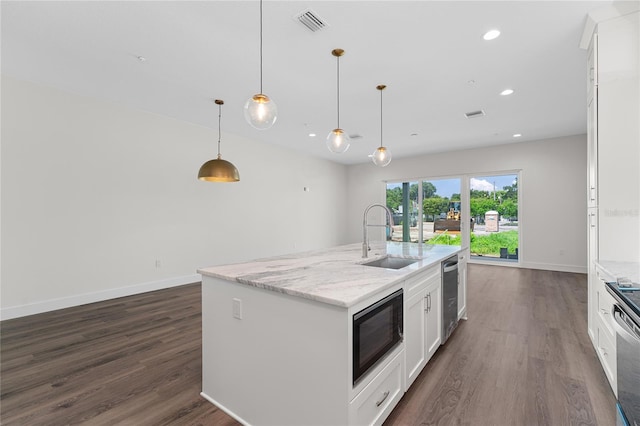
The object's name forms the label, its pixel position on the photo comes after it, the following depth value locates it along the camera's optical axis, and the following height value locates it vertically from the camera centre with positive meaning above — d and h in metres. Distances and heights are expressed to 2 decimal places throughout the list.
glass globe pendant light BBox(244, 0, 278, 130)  2.09 +0.78
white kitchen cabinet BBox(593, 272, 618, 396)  1.93 -0.86
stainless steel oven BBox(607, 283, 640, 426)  1.14 -0.60
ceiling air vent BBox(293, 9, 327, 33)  2.22 +1.58
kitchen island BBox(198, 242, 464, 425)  1.33 -0.70
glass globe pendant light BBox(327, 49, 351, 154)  3.00 +0.80
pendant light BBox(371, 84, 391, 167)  3.55 +0.76
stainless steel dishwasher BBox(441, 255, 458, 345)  2.54 -0.76
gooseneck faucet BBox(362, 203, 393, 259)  2.45 -0.24
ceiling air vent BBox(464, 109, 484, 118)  4.42 +1.62
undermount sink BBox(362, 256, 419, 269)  2.41 -0.41
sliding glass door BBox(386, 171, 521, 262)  6.56 +0.06
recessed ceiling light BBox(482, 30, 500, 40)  2.46 +1.60
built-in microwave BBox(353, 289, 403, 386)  1.35 -0.63
